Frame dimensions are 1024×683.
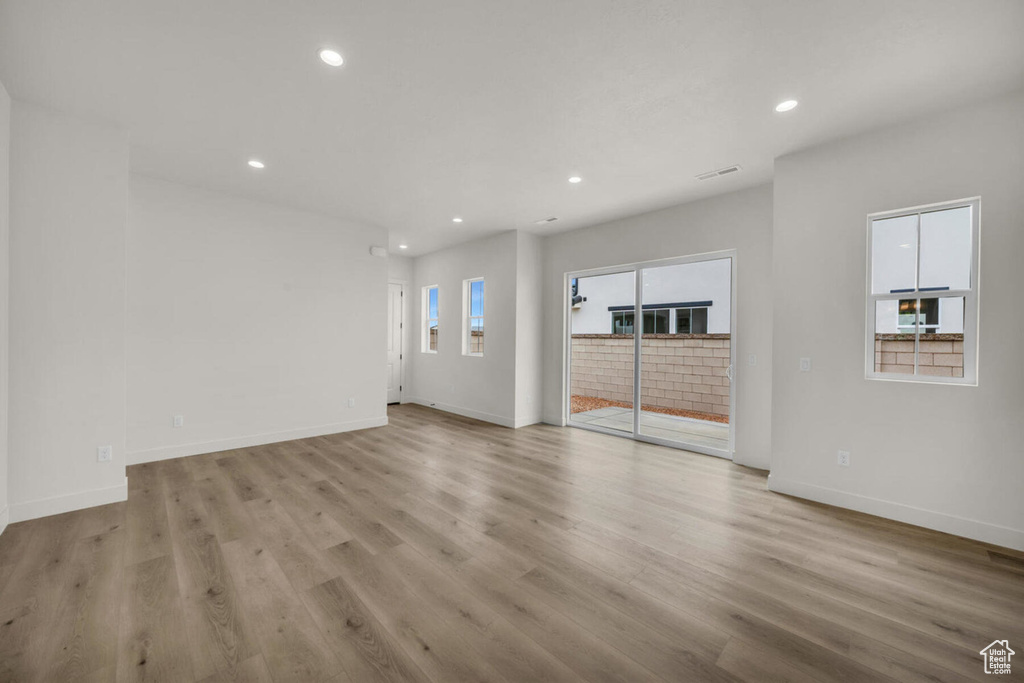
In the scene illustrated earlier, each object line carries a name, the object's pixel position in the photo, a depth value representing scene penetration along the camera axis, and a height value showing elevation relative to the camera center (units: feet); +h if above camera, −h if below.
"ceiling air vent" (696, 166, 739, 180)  11.82 +5.07
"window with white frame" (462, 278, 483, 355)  21.56 +1.10
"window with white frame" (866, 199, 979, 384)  8.73 +1.07
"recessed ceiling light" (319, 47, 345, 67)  7.18 +5.13
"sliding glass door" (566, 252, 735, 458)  15.46 -0.36
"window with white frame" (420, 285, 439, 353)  24.14 +1.11
